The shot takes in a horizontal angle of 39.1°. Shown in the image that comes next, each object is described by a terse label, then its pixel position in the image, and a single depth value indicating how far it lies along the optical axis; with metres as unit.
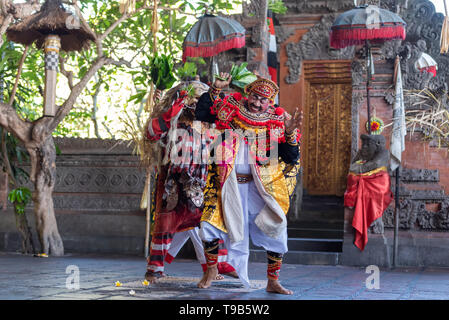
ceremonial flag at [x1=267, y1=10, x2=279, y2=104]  11.20
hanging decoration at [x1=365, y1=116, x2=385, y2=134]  9.36
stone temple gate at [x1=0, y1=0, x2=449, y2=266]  8.88
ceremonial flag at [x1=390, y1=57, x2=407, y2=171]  8.53
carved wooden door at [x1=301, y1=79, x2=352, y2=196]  13.09
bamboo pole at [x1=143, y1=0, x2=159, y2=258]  7.78
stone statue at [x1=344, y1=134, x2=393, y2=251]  8.77
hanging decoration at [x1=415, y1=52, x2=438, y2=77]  9.95
